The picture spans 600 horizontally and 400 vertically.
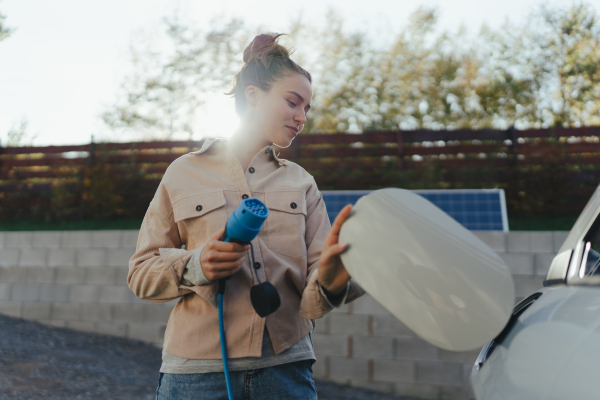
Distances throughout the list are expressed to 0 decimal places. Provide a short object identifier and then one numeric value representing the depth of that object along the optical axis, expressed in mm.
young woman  1260
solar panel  5223
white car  785
